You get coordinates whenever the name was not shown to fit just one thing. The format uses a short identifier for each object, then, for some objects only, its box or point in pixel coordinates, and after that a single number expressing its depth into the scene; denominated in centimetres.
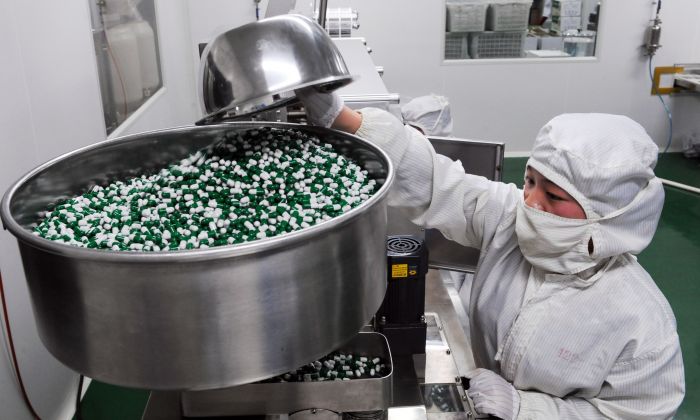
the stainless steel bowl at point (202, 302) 55
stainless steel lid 70
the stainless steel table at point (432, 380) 95
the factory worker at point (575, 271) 114
